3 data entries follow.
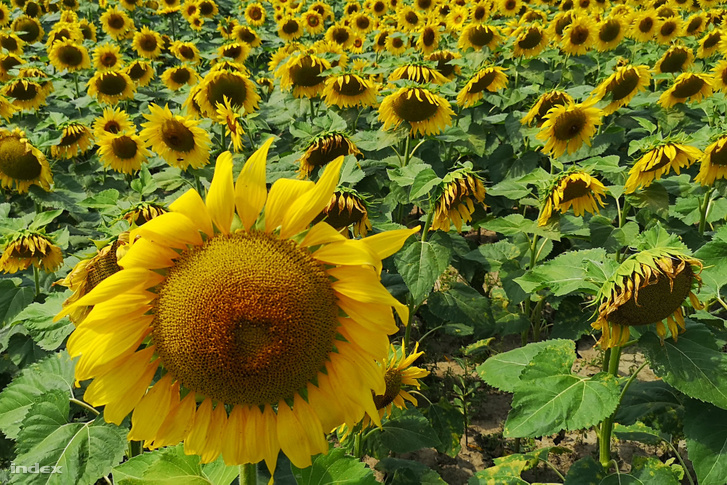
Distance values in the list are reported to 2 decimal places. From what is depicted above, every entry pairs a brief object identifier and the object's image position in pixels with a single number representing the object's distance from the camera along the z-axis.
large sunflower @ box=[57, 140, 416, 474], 0.90
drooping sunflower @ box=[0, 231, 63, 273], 2.41
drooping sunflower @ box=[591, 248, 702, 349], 1.43
